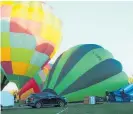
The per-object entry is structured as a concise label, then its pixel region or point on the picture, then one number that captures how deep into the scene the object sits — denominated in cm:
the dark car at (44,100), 2648
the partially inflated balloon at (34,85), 3997
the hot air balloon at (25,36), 3117
